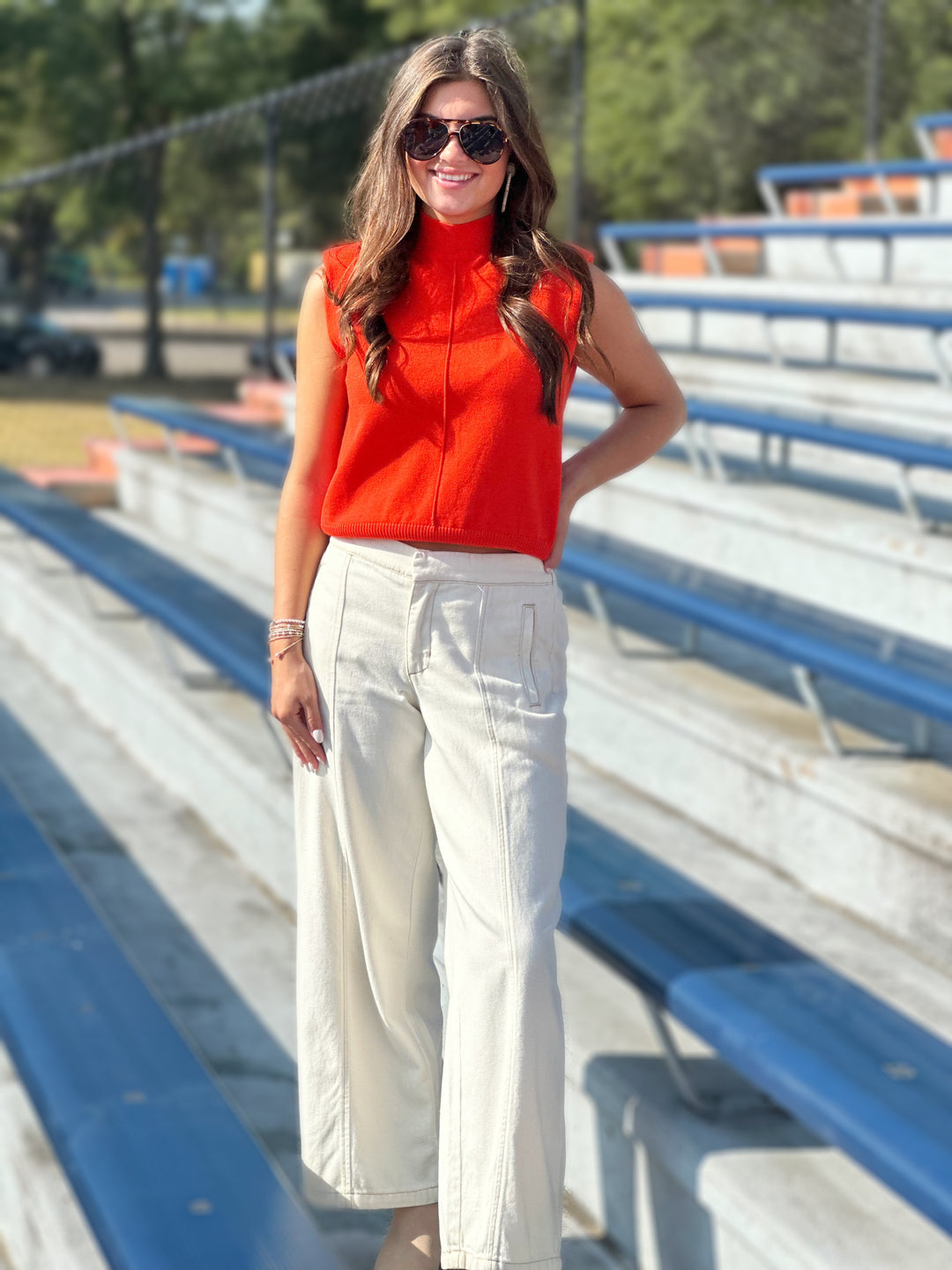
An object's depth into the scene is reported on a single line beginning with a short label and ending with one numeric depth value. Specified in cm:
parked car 2217
